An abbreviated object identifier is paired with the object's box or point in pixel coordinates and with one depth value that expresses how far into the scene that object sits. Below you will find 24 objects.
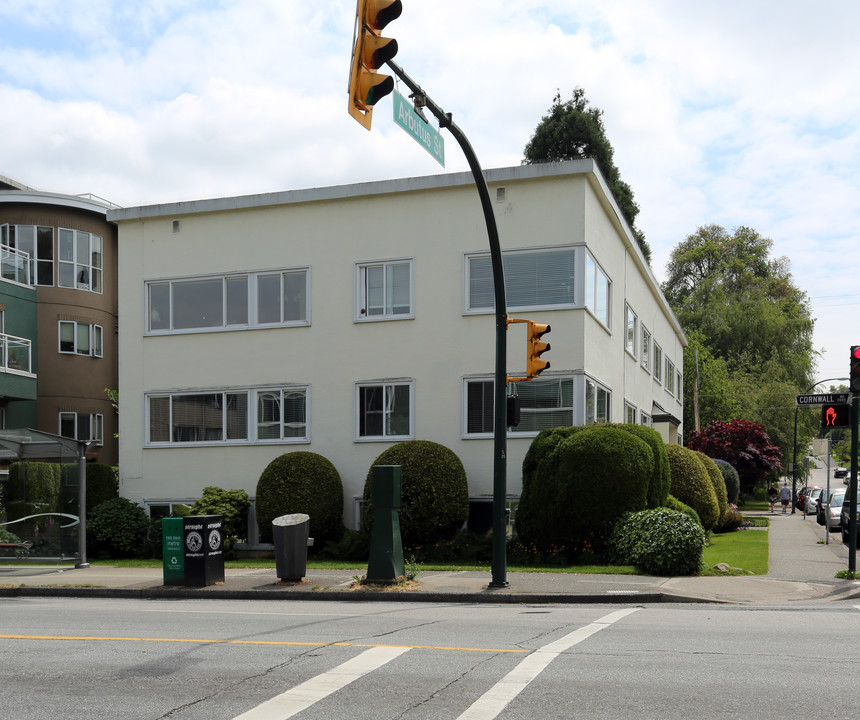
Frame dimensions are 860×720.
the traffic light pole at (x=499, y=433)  14.48
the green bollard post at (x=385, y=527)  15.25
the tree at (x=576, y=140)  53.59
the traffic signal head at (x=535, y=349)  14.63
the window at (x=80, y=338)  34.41
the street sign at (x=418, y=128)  10.23
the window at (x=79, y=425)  34.19
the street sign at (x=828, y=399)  16.69
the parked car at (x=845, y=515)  23.92
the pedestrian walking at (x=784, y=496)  54.62
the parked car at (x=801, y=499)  49.64
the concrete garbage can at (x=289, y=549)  16.02
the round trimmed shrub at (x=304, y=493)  21.42
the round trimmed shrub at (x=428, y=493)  20.12
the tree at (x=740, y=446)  48.03
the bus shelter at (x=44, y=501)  20.38
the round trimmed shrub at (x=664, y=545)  16.66
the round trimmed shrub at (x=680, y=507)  21.30
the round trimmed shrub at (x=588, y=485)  18.62
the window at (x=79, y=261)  34.56
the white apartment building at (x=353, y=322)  21.28
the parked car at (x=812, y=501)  48.41
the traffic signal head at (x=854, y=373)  15.27
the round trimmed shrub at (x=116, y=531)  22.38
